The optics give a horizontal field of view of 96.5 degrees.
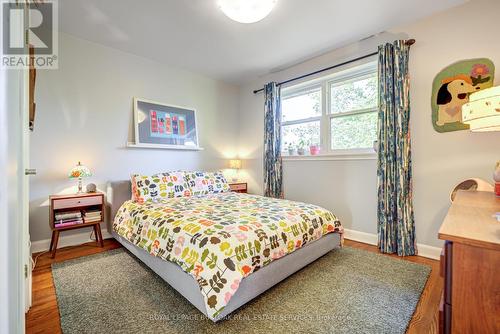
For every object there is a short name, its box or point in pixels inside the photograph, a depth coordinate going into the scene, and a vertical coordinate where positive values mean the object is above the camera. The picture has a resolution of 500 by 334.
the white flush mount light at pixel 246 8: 1.73 +1.25
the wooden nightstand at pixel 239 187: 3.91 -0.38
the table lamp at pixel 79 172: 2.50 -0.06
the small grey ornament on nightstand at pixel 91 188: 2.81 -0.27
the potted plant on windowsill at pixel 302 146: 3.48 +0.31
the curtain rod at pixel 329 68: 2.43 +1.35
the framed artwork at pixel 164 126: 3.21 +0.62
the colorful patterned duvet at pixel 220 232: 1.37 -0.53
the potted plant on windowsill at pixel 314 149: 3.33 +0.25
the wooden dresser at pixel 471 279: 0.68 -0.36
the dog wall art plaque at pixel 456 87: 2.09 +0.76
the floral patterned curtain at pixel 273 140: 3.66 +0.42
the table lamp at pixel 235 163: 4.25 +0.05
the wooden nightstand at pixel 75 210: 2.36 -0.50
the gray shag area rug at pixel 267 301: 1.37 -0.98
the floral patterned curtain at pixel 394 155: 2.43 +0.11
